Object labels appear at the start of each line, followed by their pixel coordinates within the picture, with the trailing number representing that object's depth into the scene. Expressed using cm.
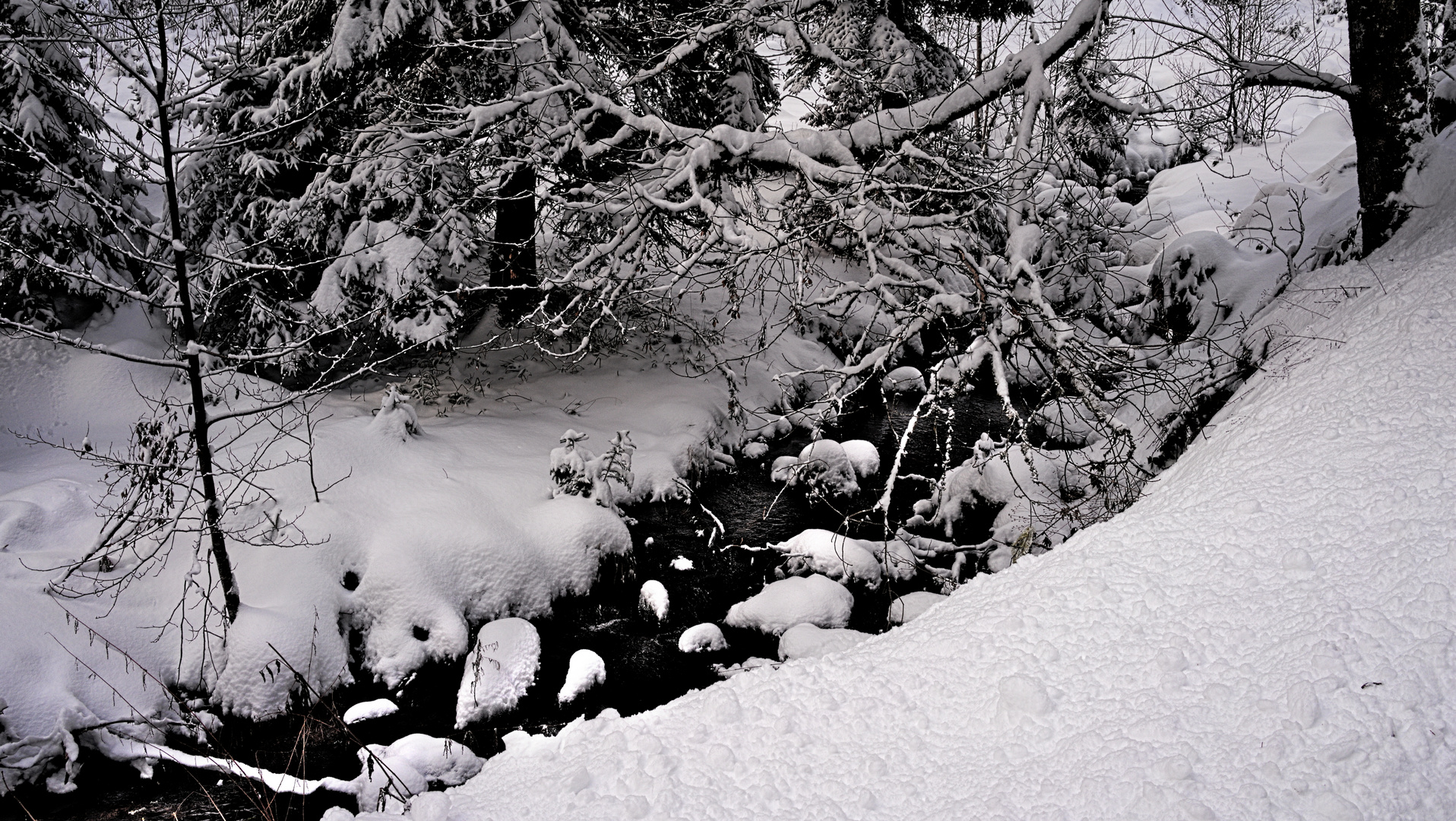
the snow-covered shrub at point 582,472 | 760
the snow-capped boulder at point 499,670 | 565
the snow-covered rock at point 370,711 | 558
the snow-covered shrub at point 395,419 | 769
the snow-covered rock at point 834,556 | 695
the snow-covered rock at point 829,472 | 856
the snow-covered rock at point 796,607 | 643
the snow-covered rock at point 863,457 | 919
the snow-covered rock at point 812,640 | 593
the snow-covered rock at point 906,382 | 1198
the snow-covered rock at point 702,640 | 632
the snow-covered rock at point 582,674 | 583
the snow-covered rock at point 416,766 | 464
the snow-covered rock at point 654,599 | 676
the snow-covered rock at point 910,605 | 634
